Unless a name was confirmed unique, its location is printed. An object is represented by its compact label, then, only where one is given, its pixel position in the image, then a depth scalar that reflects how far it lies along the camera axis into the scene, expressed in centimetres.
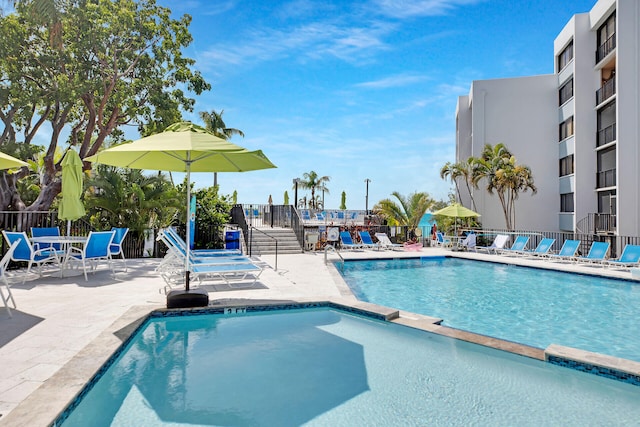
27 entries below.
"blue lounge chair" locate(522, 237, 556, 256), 1578
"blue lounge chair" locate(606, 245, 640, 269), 1273
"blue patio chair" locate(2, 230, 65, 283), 732
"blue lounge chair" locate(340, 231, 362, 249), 1780
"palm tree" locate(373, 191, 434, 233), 2194
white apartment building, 1800
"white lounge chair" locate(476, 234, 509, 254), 1764
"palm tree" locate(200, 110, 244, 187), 3043
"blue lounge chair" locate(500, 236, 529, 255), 1662
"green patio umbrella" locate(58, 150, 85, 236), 899
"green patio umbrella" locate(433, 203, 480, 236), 1861
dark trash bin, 1419
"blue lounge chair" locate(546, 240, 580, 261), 1464
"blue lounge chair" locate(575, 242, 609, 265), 1353
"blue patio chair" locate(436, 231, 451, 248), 1933
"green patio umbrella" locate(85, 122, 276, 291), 554
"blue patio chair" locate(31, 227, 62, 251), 921
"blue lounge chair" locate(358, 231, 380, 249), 1801
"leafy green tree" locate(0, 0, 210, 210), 1333
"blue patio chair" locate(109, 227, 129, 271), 972
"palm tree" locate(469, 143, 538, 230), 2203
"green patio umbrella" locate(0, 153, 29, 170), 619
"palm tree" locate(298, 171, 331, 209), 5366
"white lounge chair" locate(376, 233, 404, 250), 1808
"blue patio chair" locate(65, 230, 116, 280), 807
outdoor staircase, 1672
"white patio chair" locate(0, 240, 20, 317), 511
